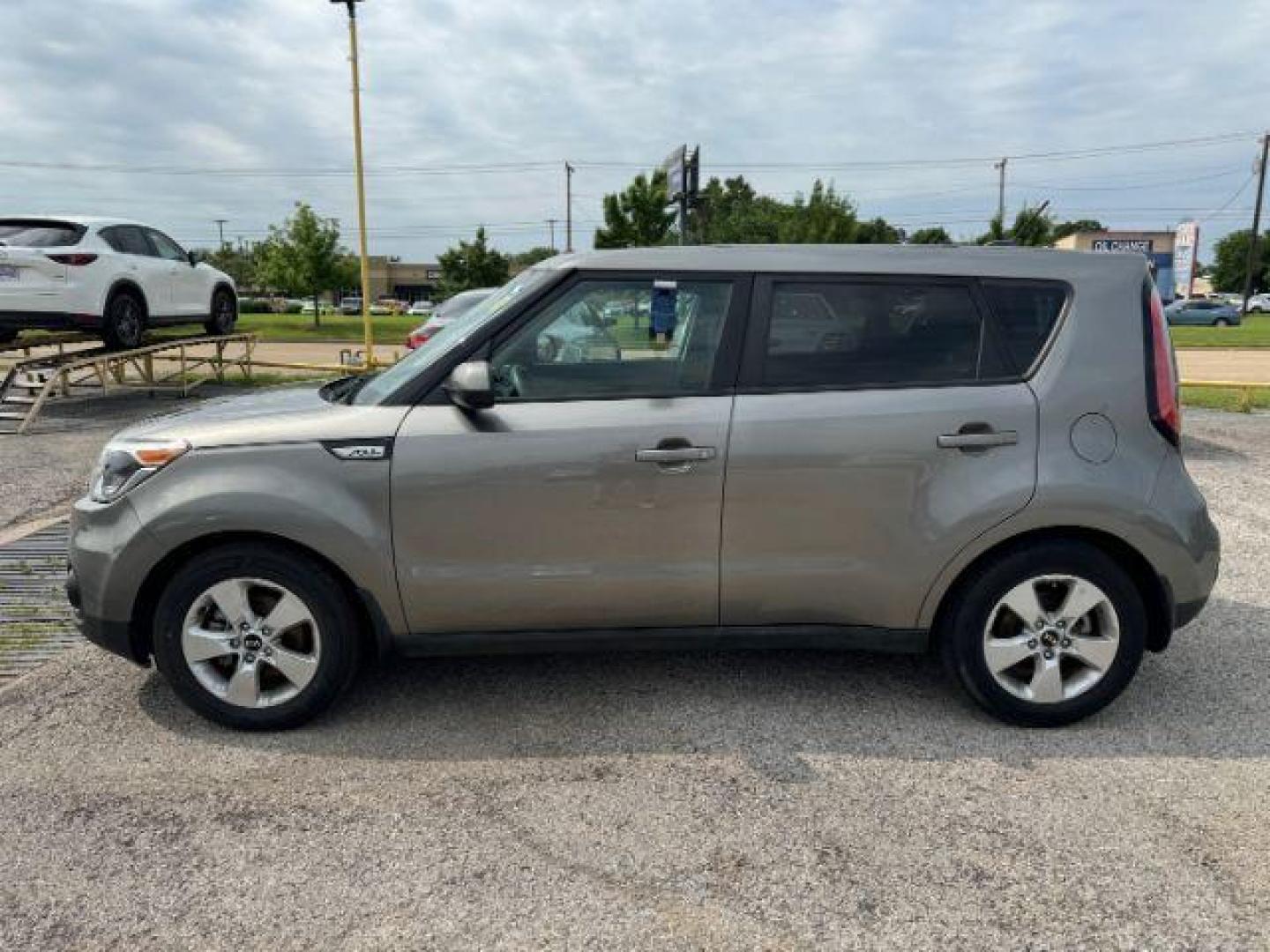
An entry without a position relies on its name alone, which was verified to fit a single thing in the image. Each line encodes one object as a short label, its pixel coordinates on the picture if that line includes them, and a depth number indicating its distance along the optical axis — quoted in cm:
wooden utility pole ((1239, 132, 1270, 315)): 5525
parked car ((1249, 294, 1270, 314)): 7012
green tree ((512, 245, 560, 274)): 8250
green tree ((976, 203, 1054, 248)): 3167
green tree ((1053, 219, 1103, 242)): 8469
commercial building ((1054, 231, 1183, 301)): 5325
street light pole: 1775
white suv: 1002
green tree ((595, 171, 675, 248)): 3522
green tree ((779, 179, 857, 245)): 3747
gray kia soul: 331
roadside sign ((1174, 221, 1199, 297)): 6994
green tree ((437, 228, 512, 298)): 5066
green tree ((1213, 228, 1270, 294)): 8094
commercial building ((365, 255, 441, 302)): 11825
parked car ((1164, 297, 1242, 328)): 4775
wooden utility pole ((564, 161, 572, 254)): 6412
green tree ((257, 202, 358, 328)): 3759
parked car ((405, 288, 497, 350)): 1233
